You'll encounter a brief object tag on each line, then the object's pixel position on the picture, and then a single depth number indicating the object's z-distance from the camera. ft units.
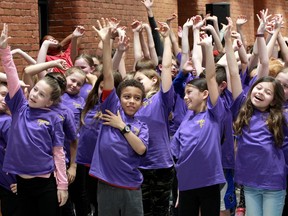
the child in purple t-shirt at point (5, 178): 16.10
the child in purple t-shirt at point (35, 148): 15.46
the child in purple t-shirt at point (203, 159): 16.51
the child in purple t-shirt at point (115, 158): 15.28
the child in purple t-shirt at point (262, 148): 15.80
